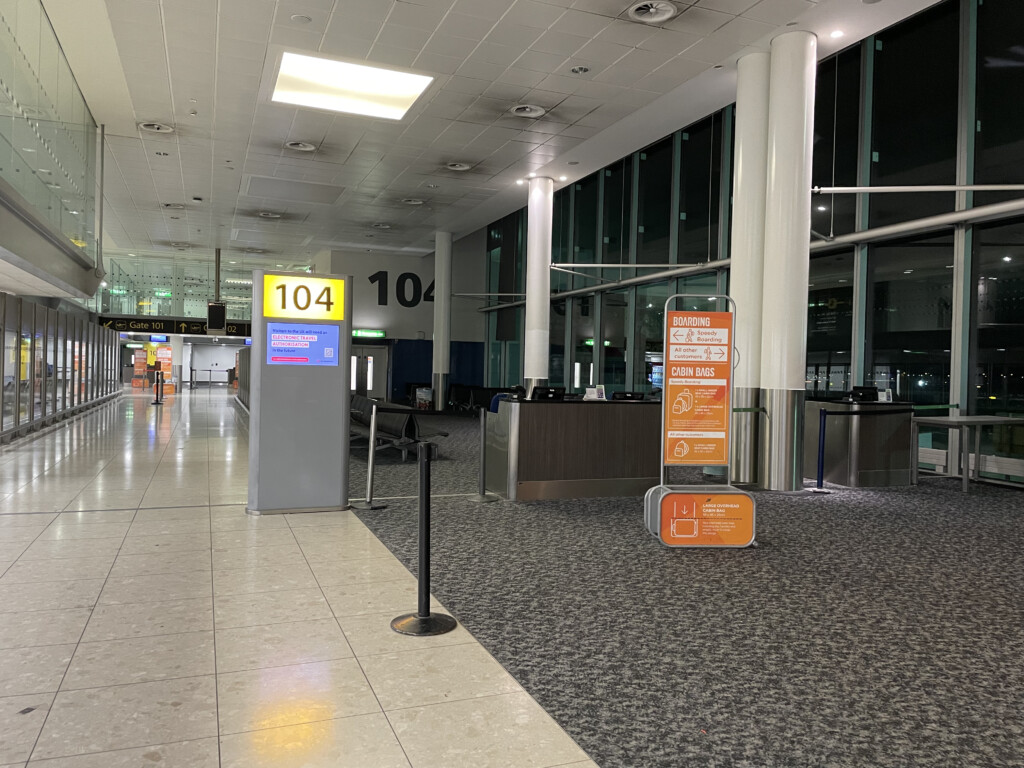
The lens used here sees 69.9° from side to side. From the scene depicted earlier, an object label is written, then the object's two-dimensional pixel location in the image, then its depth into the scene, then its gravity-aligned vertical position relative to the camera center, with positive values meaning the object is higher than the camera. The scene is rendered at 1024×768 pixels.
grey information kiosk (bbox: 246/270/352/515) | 5.99 -0.20
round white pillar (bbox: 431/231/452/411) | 20.66 +1.63
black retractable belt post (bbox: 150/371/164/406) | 21.95 -0.76
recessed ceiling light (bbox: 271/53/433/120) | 9.89 +4.05
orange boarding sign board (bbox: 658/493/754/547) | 5.30 -1.04
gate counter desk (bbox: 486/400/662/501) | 7.27 -0.76
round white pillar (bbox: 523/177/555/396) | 14.52 +1.47
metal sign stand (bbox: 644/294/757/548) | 5.73 -0.09
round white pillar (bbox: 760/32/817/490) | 8.23 +1.53
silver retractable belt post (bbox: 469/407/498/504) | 7.18 -1.05
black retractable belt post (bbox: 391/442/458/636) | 3.39 -1.06
